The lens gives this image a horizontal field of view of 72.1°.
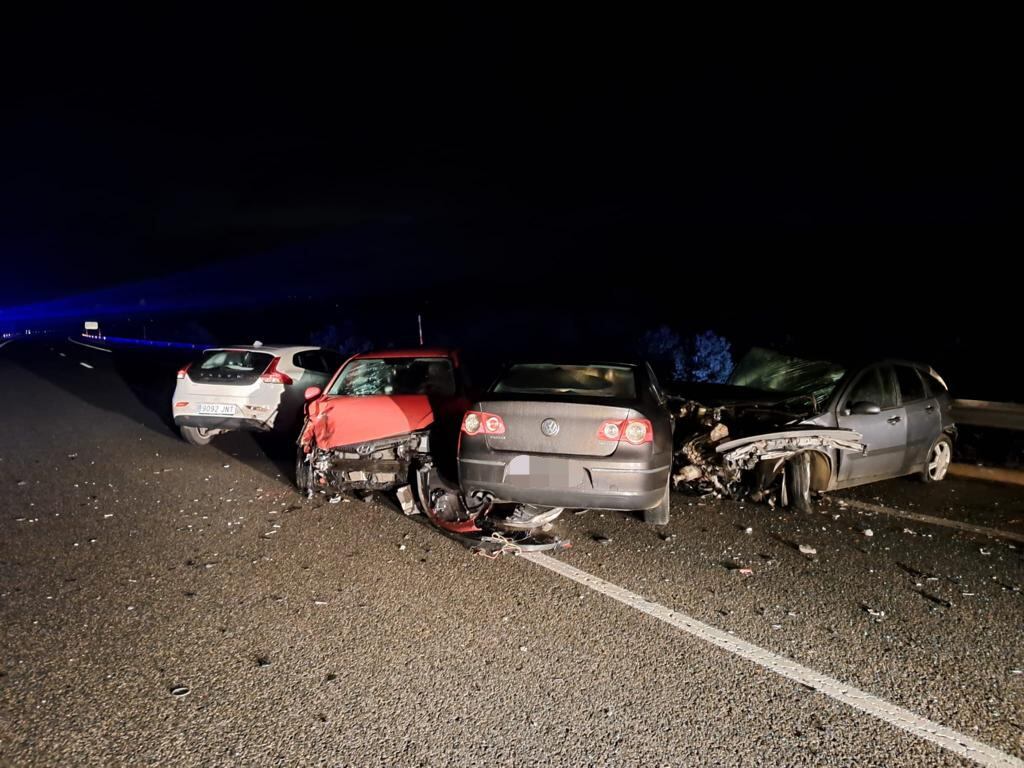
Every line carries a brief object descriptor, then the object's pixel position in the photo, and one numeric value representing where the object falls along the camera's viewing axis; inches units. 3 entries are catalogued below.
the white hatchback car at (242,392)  371.2
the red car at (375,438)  250.4
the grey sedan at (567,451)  209.6
